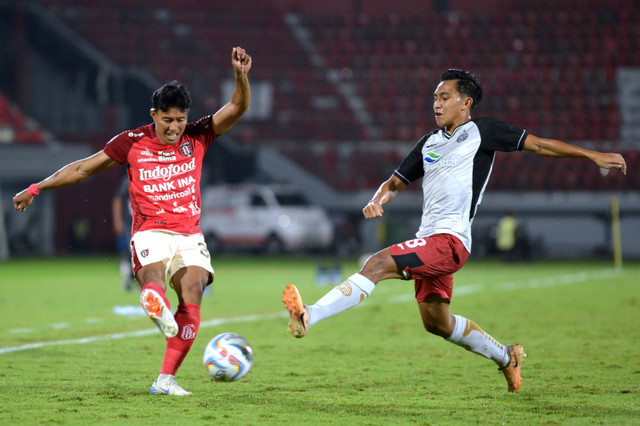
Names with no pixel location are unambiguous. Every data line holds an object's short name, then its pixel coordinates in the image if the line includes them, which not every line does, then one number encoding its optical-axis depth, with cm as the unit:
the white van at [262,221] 5997
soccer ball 1237
